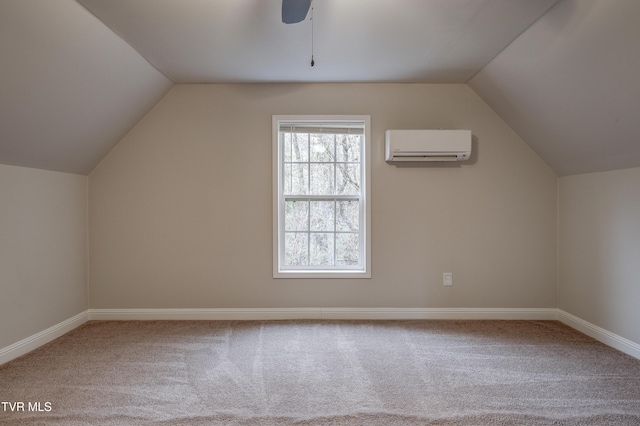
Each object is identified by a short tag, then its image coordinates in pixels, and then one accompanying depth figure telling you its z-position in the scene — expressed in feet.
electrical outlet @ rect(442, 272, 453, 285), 11.67
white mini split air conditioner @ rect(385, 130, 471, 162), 10.97
